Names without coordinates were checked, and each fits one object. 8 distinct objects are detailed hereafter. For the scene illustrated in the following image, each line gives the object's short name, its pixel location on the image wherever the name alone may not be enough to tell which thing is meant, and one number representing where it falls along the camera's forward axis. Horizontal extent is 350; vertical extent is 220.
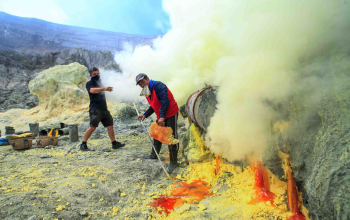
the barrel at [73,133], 4.64
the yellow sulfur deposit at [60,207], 1.50
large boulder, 10.16
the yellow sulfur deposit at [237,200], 1.45
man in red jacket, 2.73
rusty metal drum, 2.65
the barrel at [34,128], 5.71
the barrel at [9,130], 5.46
